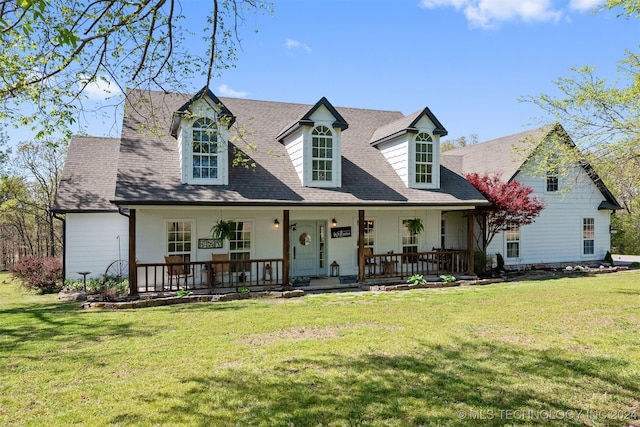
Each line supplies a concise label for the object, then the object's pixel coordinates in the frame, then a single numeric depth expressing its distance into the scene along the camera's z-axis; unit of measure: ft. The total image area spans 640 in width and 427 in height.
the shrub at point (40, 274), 45.73
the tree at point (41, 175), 90.83
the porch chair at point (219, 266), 39.00
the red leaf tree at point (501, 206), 50.47
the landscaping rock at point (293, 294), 37.04
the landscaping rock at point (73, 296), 37.99
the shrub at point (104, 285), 37.15
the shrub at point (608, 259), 63.41
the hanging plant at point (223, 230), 41.47
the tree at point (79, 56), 20.67
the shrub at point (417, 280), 43.74
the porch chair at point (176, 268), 37.65
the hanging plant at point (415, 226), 49.67
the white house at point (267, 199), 39.88
